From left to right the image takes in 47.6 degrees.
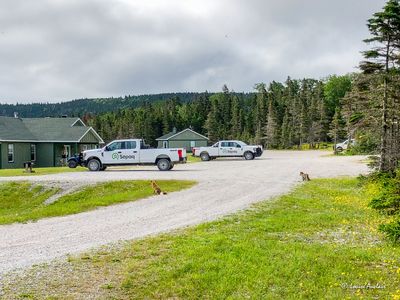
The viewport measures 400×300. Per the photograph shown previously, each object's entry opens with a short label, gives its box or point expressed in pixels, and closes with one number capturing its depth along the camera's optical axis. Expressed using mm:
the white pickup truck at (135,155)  28375
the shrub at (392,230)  8477
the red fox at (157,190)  17667
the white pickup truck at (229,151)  42812
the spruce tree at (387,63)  17844
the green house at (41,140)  39719
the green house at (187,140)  79000
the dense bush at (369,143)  18795
